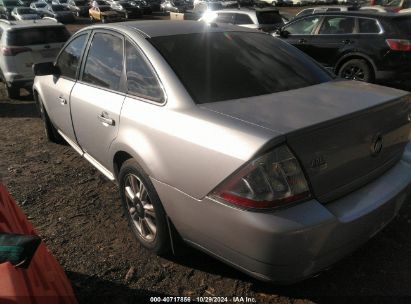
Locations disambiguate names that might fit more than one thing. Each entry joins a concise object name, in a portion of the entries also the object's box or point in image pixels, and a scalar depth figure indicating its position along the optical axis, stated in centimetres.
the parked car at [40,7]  3080
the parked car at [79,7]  3566
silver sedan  204
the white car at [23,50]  816
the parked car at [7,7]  2948
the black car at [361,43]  753
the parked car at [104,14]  3155
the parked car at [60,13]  3022
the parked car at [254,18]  1286
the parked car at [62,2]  3680
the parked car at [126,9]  3416
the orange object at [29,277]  158
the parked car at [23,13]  2634
